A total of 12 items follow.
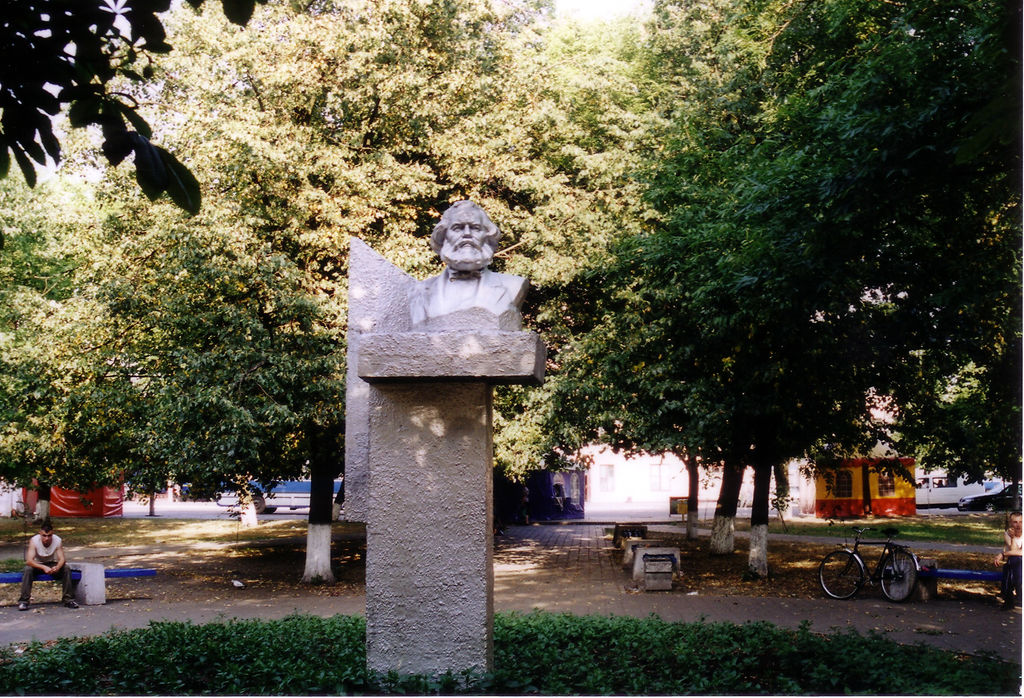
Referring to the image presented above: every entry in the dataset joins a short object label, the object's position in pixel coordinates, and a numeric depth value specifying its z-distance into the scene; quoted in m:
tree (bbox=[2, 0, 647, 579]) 13.38
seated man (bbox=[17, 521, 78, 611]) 12.88
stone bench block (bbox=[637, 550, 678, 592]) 14.91
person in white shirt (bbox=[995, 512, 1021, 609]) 12.52
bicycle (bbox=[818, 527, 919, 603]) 13.40
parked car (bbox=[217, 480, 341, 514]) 40.00
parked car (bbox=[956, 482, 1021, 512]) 35.30
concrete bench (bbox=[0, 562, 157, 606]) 13.30
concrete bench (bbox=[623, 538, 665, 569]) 17.73
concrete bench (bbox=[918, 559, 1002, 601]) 13.24
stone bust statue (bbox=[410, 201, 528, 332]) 5.78
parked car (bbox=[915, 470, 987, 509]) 44.66
